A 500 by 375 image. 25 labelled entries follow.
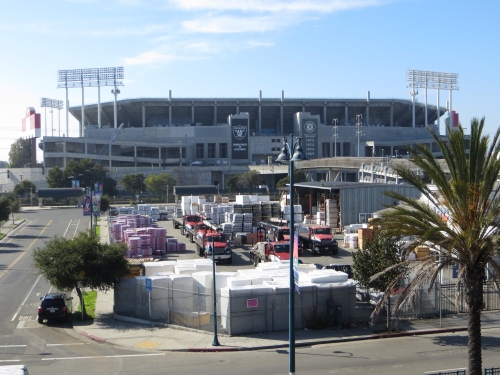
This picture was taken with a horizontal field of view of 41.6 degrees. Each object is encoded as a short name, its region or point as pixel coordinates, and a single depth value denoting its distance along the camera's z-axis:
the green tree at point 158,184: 114.44
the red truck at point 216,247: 41.75
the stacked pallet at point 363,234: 44.22
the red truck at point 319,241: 45.12
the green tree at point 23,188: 110.88
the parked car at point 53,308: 25.91
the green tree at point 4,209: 59.09
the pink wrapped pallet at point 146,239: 46.31
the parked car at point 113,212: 76.01
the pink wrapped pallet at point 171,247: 48.69
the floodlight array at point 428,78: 138.12
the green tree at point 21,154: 171.75
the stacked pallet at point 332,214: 60.09
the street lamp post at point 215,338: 22.00
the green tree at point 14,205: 74.75
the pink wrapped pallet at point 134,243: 44.66
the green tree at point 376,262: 24.34
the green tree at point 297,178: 103.81
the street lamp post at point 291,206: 16.15
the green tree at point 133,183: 116.25
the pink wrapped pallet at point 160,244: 47.84
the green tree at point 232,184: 115.44
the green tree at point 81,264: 26.06
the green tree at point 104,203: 80.25
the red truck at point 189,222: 57.38
